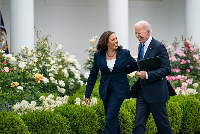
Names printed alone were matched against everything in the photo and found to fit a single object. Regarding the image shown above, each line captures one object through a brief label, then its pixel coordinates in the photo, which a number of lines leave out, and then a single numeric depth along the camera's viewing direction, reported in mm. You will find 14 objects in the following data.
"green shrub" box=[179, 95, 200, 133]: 10487
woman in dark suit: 8155
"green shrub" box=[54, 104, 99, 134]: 8738
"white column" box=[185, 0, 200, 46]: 16435
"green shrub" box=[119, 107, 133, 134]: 9279
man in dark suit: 7421
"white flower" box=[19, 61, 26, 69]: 11210
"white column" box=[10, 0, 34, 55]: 14208
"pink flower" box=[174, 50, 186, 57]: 15894
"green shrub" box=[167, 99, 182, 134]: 10050
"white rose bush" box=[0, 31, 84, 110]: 10643
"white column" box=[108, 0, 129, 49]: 15165
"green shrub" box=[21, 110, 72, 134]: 8126
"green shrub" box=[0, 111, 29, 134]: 7551
